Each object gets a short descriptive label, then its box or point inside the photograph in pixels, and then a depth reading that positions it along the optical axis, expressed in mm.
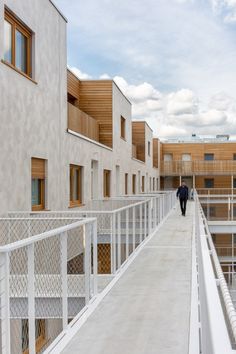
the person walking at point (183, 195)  19109
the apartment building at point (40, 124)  9258
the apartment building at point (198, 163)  42719
